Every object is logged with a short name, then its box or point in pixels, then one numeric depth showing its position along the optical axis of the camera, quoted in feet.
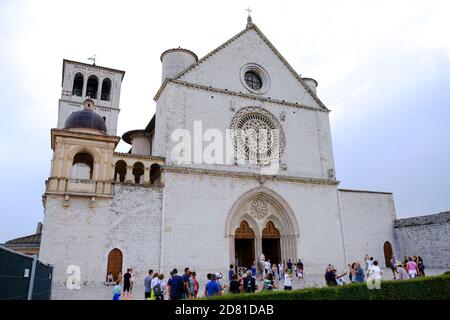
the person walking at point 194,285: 38.77
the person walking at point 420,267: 52.98
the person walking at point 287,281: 37.74
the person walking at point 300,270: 61.82
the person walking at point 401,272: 43.79
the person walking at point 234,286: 33.42
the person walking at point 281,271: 63.16
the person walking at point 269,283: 36.68
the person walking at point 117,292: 34.00
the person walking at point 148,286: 37.14
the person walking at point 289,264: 66.13
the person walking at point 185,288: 34.22
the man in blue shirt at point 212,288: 31.96
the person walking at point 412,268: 46.97
